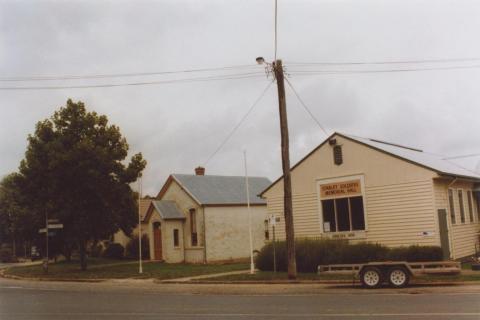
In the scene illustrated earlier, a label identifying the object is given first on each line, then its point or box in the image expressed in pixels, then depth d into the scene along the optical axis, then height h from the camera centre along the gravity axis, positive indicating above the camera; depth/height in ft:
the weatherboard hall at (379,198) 74.53 +4.95
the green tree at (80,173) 94.63 +12.84
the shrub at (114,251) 142.61 -2.34
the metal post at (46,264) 100.86 -3.61
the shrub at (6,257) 175.11 -3.12
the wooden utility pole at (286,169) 67.41 +8.39
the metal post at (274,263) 76.42 -4.11
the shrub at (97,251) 152.78 -2.26
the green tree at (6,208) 175.63 +12.87
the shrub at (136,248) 131.85 -1.72
